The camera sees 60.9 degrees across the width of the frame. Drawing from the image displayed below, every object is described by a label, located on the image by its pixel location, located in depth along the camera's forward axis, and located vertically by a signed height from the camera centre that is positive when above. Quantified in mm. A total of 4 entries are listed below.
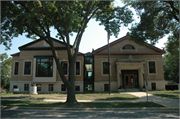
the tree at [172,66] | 33134 +1616
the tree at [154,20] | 15409 +5619
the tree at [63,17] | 11344 +4606
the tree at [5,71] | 43744 +1015
